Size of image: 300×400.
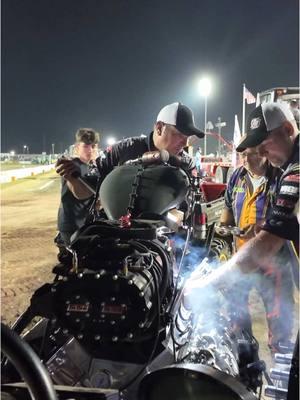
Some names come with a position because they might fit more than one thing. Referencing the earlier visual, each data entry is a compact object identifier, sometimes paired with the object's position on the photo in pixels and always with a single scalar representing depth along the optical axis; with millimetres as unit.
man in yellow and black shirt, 3404
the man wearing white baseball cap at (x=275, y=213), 2148
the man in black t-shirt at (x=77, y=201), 4227
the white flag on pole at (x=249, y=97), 18297
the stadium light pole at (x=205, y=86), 24125
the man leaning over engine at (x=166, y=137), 2811
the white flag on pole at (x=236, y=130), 15347
